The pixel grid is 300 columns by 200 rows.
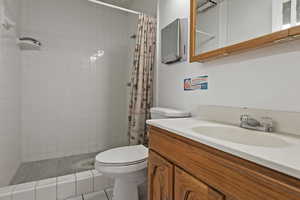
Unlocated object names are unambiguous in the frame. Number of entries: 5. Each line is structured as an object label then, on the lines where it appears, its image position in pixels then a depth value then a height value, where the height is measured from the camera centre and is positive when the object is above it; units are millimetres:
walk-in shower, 1755 +159
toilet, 1109 -498
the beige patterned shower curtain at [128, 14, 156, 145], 1718 +193
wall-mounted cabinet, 752 +418
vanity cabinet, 407 -273
